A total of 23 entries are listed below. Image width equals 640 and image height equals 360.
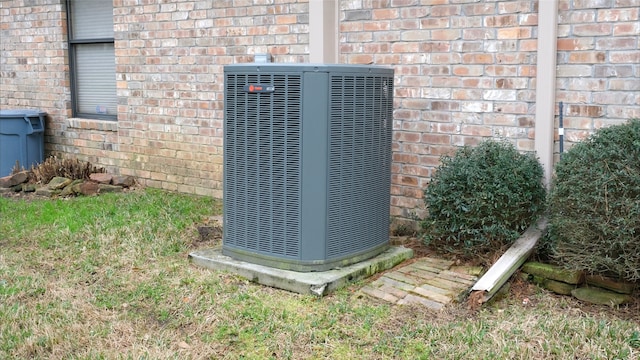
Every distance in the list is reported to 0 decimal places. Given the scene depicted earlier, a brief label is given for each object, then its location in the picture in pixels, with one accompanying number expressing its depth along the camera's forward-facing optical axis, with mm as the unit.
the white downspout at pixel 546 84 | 4812
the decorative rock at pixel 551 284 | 4324
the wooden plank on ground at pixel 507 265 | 4141
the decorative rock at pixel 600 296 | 4117
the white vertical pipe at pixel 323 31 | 5973
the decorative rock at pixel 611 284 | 4125
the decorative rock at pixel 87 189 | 7707
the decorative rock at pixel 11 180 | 8164
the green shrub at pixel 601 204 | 3891
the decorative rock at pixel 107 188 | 7789
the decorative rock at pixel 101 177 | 7895
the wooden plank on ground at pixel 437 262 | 4798
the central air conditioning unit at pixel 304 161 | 4395
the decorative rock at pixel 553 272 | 4277
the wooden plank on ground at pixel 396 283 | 4401
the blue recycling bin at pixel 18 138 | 8576
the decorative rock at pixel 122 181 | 7934
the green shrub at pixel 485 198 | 4633
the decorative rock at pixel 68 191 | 7723
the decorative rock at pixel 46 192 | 7742
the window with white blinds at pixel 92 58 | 8589
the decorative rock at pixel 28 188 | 8055
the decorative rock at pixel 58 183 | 7828
